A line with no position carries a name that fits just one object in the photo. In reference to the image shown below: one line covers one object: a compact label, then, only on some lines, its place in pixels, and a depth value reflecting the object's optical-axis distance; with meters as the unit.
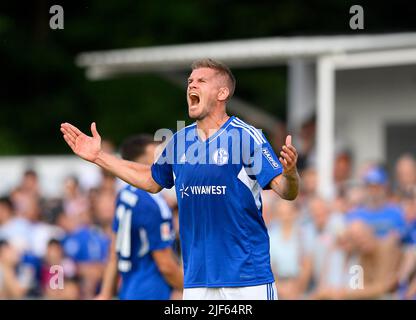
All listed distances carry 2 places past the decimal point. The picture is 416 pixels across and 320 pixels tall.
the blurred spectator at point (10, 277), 15.04
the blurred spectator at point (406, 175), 12.88
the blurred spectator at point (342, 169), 15.22
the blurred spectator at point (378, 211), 12.67
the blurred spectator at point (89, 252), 14.39
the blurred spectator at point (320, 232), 13.13
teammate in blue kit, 9.62
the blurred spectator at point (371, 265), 12.38
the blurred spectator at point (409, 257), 12.19
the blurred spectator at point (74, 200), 15.70
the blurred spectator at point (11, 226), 16.03
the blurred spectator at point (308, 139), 16.48
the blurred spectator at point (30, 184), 17.02
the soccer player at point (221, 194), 7.51
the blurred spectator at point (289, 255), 13.19
